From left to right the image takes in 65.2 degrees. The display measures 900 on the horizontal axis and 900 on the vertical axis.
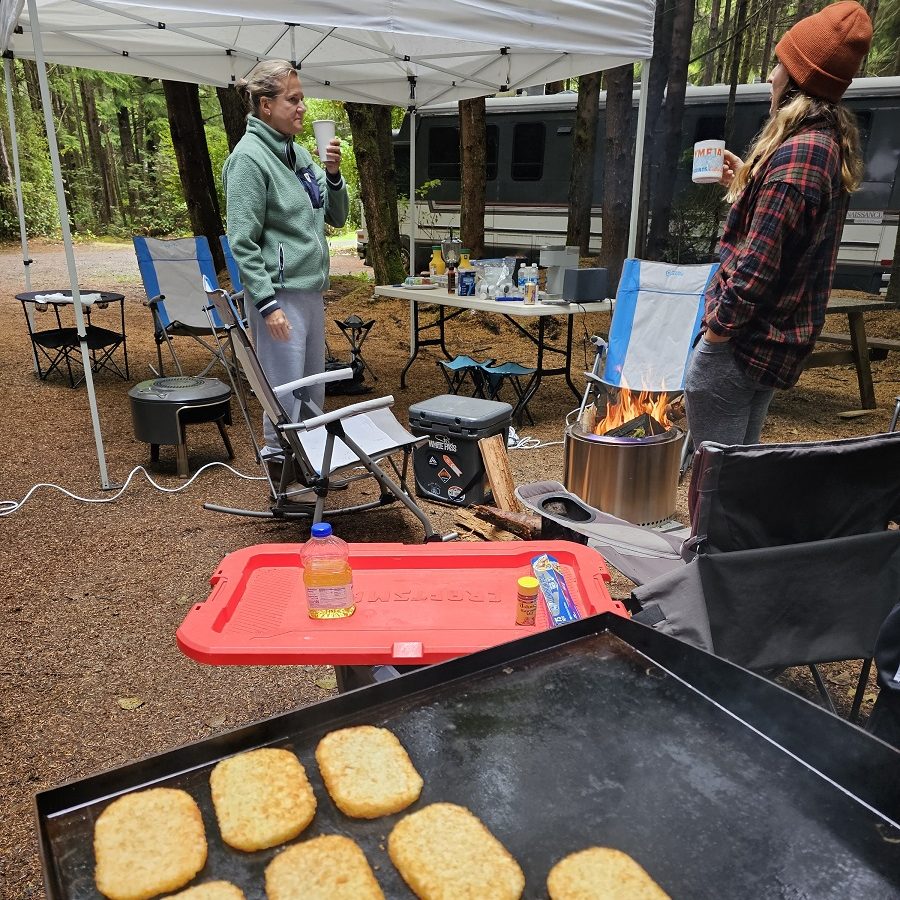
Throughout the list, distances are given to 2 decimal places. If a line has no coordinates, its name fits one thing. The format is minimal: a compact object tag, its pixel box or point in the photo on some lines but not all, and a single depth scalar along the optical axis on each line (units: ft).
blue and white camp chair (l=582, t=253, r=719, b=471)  13.30
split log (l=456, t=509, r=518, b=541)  10.50
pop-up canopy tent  11.36
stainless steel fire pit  10.87
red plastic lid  4.93
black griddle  2.91
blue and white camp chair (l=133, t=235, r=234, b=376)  20.07
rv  26.35
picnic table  16.87
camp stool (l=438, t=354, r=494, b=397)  15.86
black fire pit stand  13.07
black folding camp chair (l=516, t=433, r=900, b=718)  5.23
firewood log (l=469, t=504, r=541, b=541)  9.96
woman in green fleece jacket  10.42
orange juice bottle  5.36
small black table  18.61
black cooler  11.83
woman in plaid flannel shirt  6.48
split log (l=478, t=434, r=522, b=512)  11.32
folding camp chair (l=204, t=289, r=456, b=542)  9.54
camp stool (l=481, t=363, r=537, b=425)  15.62
